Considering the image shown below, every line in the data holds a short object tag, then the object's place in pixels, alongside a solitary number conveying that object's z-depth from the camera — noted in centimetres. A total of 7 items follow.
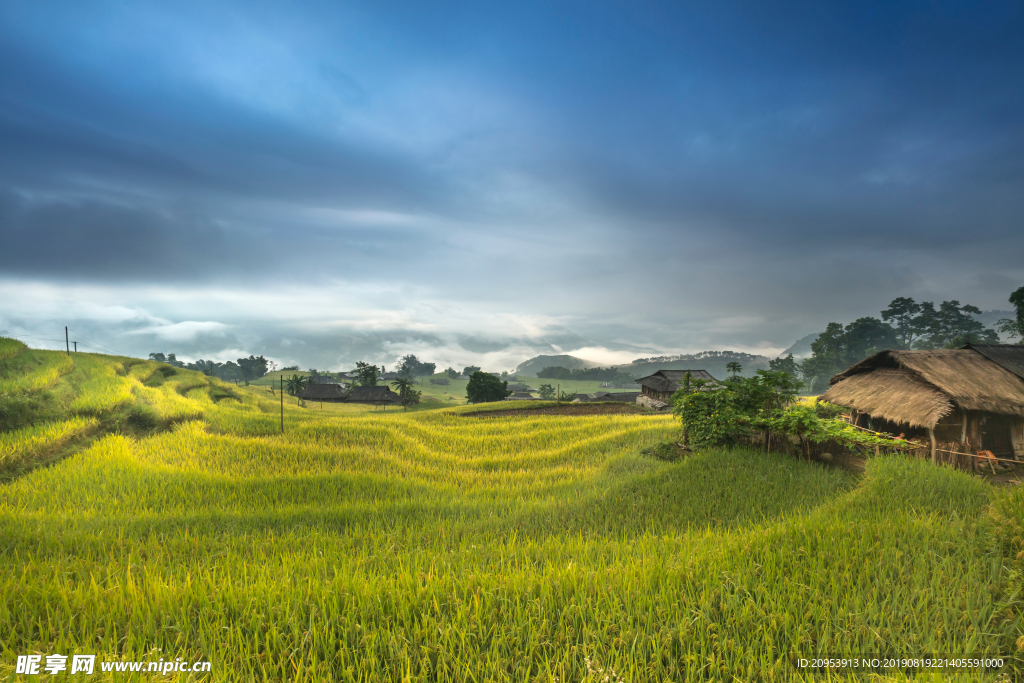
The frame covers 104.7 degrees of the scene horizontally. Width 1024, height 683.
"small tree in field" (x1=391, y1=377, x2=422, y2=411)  6119
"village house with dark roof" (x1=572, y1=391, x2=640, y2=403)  6144
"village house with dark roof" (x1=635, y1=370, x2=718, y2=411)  3829
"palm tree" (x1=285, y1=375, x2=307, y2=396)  6556
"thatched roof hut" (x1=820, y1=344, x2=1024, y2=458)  1253
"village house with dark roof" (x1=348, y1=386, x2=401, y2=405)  6325
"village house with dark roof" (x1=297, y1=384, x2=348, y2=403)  6488
